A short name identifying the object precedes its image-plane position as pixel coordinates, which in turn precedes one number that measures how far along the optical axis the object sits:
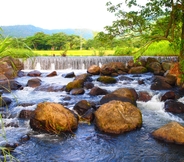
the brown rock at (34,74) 16.81
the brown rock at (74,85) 11.39
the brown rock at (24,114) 7.56
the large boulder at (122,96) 8.41
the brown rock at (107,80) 13.59
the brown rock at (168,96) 9.75
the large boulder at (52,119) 6.31
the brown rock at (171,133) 5.68
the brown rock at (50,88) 11.53
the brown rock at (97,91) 10.54
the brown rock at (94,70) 16.42
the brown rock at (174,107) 8.14
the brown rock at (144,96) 9.93
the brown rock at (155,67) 16.61
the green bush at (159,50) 24.42
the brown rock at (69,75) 15.86
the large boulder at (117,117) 6.38
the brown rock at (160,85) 11.54
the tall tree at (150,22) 10.44
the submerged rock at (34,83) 12.90
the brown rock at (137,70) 16.94
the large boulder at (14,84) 12.25
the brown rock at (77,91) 10.69
